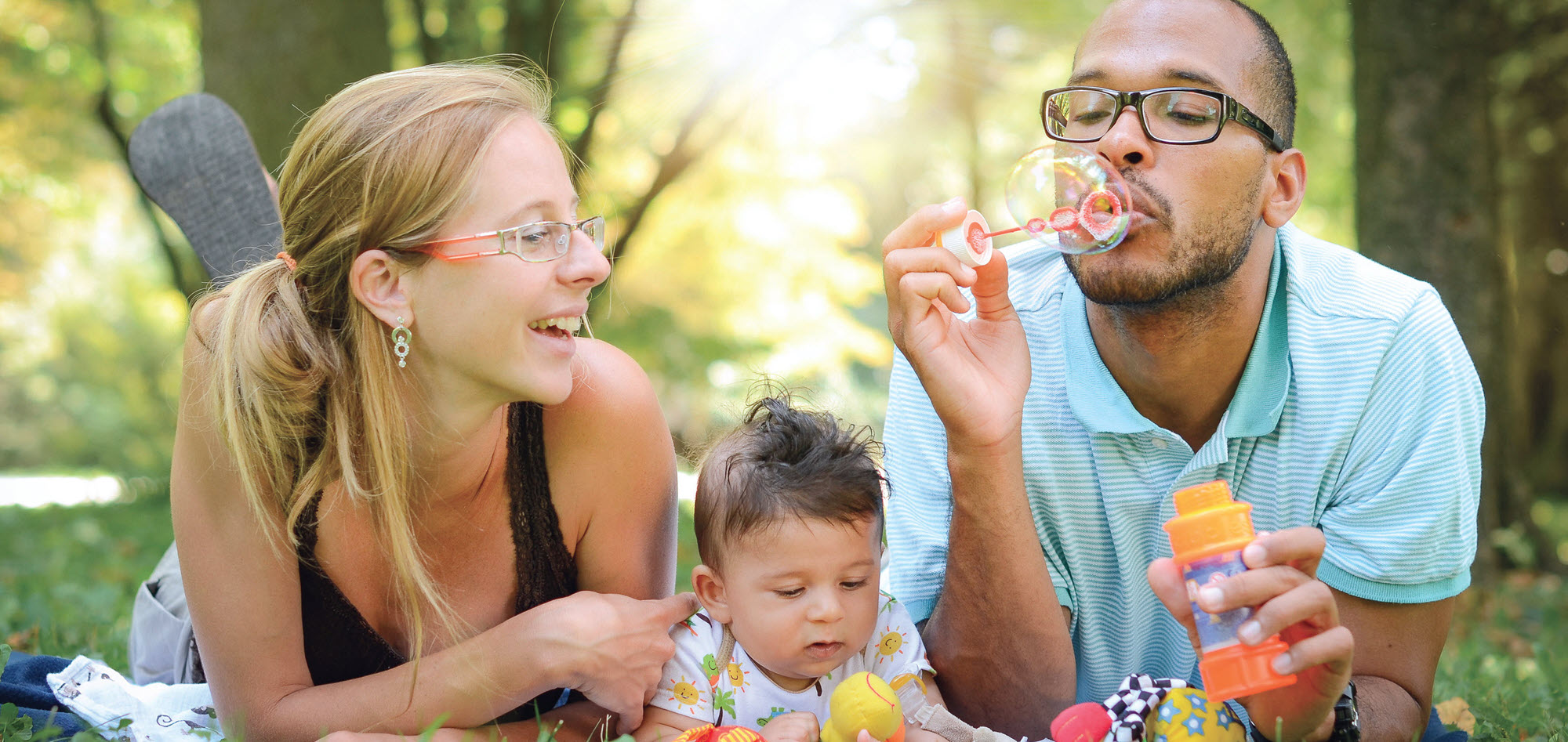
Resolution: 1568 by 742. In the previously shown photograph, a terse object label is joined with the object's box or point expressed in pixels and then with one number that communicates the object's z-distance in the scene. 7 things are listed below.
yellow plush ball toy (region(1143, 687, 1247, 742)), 2.27
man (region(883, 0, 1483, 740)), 2.54
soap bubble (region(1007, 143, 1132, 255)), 2.63
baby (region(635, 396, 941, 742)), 2.65
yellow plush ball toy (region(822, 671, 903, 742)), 2.35
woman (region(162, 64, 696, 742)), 2.47
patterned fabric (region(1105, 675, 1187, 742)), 2.30
